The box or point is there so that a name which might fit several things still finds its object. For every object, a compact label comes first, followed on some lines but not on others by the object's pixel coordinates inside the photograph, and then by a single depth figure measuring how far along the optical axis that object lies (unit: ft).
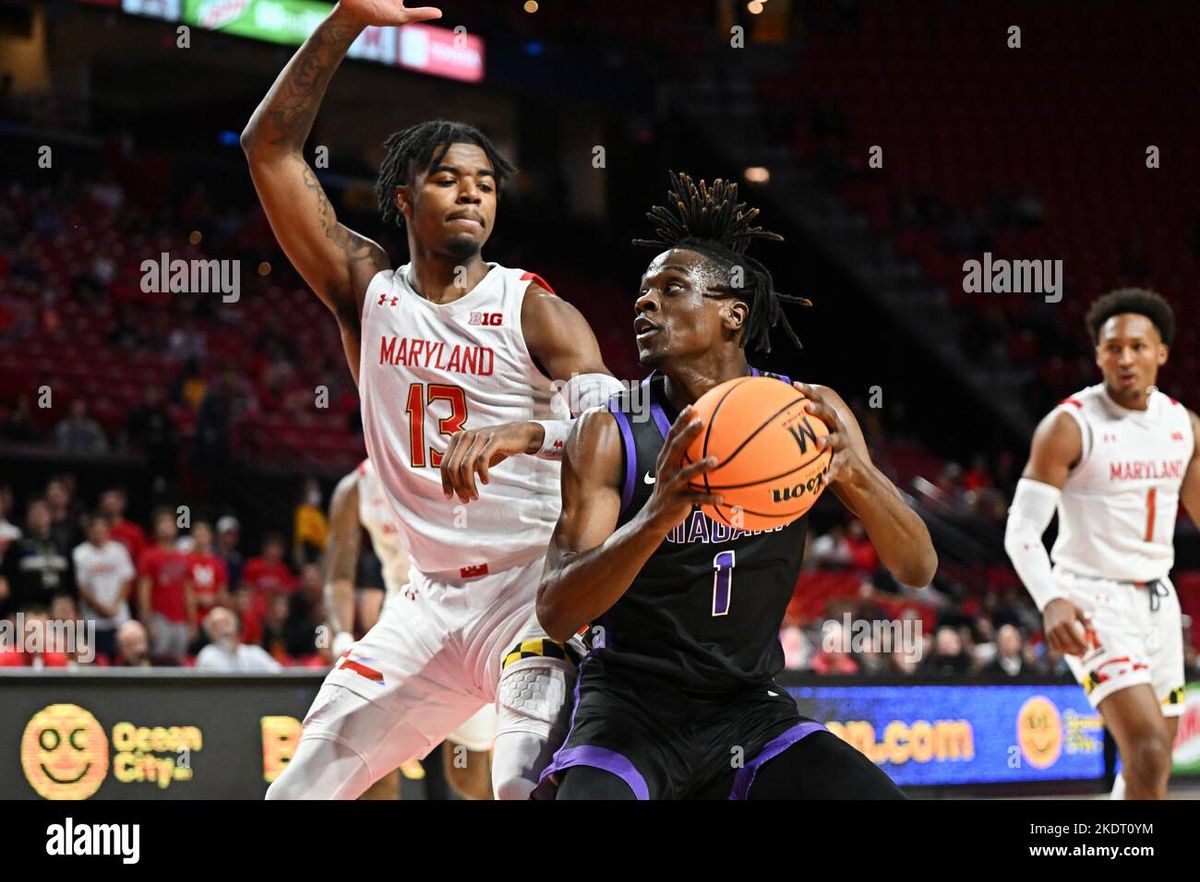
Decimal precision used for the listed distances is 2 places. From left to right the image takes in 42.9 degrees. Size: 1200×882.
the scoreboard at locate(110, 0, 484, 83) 56.65
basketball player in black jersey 11.07
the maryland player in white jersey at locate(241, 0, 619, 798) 13.50
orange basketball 10.58
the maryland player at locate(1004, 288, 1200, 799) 20.45
